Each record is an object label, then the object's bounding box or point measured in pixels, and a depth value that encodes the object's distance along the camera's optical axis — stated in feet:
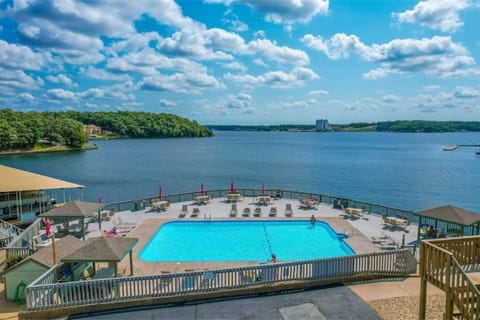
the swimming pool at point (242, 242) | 54.65
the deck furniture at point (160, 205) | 77.19
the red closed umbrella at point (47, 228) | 56.85
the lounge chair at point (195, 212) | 72.58
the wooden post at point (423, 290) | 26.94
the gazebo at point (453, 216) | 50.93
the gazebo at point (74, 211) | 54.75
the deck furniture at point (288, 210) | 72.82
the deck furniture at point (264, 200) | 83.66
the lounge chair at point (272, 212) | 72.59
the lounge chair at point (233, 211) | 72.40
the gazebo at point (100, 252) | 34.78
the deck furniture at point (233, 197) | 85.87
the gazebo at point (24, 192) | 72.38
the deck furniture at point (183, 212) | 72.00
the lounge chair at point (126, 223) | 63.55
